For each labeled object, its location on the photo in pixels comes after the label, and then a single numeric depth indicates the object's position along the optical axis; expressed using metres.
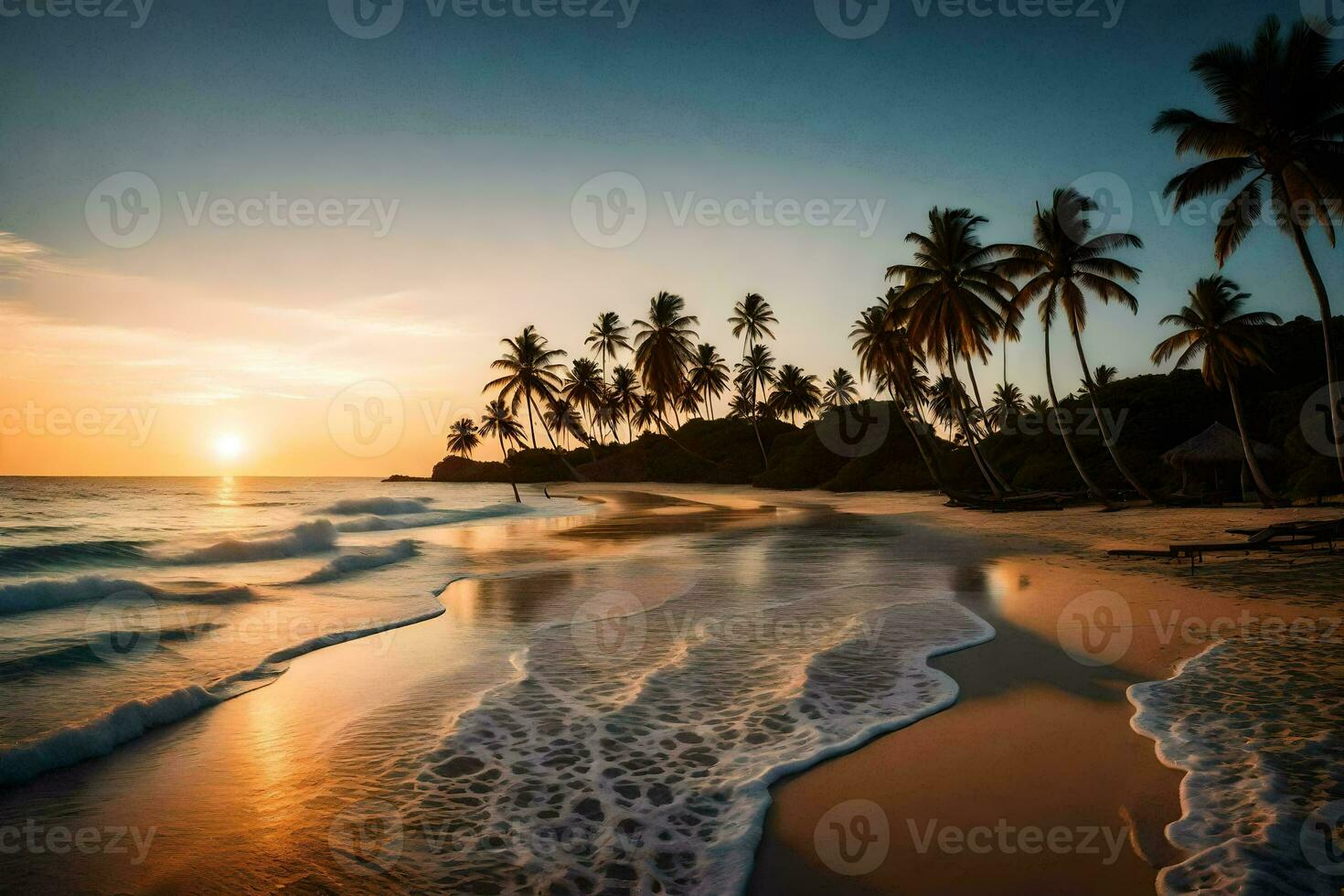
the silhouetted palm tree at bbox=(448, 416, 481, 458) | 130.50
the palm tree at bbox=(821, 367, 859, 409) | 90.25
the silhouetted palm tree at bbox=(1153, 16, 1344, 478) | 16.42
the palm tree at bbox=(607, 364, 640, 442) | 96.50
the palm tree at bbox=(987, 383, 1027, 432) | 85.51
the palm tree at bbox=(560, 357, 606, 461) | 80.38
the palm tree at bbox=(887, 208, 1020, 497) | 31.38
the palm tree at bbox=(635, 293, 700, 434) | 65.12
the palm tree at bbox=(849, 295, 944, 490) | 42.88
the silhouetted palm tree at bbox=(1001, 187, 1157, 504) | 26.08
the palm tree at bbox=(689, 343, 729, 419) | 81.75
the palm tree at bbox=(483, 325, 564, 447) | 55.50
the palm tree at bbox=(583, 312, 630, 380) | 81.81
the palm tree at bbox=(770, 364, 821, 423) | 82.56
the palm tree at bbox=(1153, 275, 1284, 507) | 26.84
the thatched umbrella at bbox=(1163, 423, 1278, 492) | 27.62
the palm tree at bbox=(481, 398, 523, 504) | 92.47
